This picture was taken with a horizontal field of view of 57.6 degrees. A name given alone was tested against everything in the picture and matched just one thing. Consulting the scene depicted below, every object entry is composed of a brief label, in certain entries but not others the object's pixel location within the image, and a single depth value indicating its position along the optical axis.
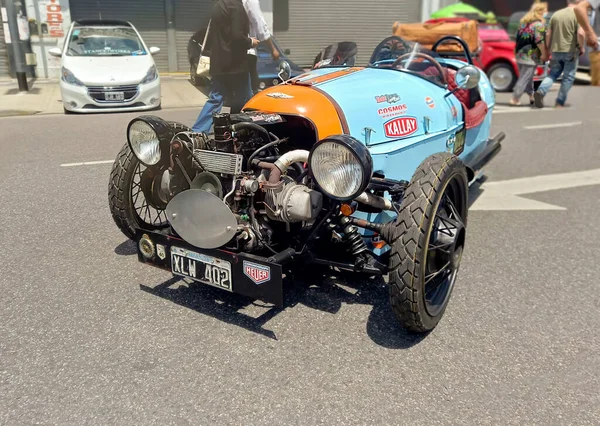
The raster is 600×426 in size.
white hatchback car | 9.83
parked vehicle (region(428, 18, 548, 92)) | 13.77
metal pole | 11.23
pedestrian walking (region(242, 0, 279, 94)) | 6.70
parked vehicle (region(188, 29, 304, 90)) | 10.86
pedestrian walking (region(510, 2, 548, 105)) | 11.21
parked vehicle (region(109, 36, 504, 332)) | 2.73
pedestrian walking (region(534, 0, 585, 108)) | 10.53
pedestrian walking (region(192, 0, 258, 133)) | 6.51
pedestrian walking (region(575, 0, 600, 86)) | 10.52
